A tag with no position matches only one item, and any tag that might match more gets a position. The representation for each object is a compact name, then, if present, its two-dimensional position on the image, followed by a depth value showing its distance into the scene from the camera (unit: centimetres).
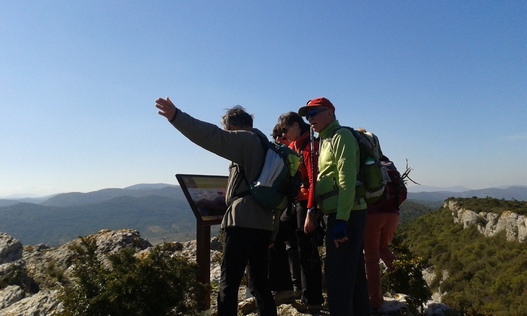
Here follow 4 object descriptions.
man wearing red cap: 346
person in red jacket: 465
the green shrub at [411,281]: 532
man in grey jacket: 357
